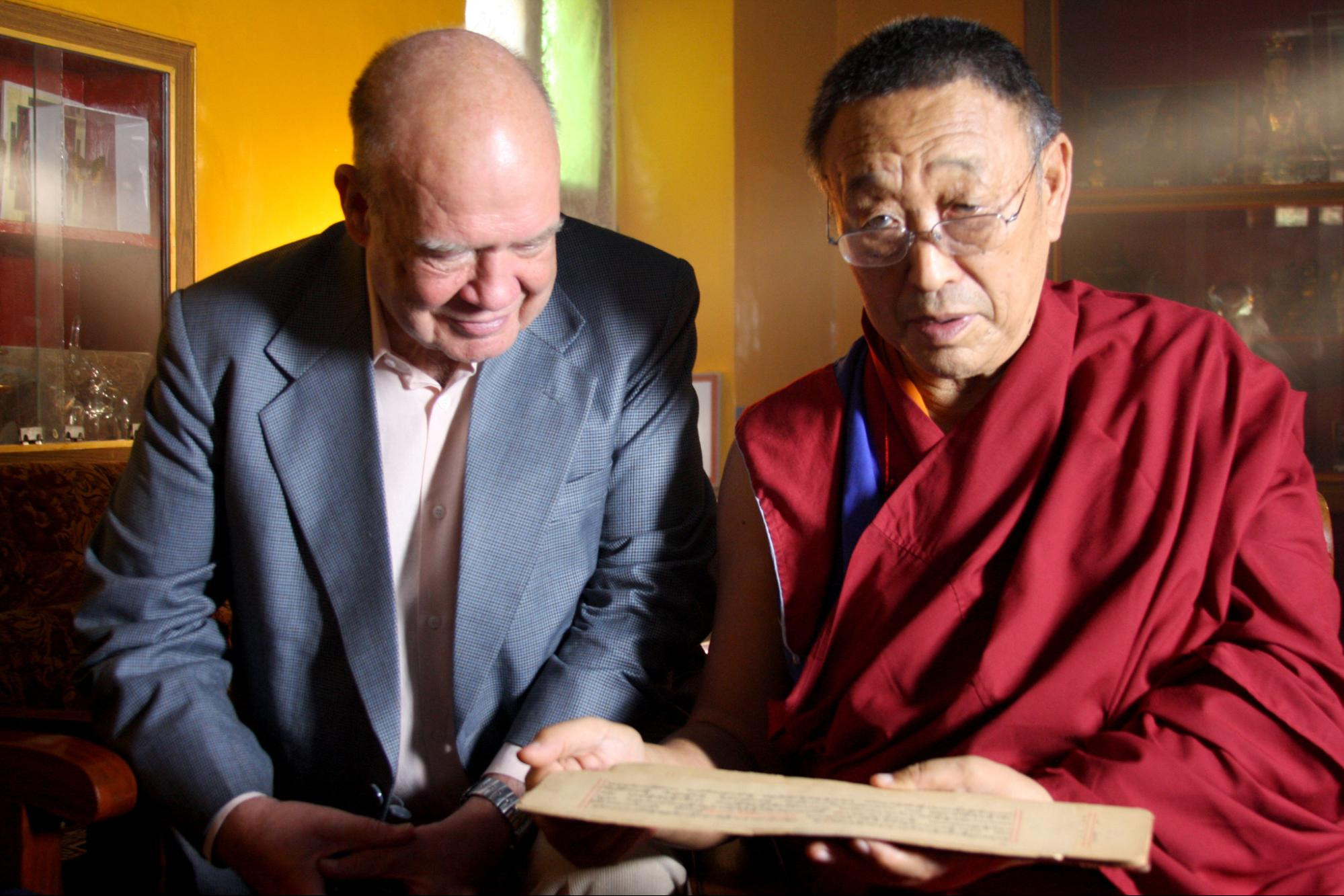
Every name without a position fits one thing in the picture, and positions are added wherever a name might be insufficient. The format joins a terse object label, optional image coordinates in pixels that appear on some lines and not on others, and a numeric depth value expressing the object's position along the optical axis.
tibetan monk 1.05
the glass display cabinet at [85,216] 2.85
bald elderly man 1.31
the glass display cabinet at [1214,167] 3.36
